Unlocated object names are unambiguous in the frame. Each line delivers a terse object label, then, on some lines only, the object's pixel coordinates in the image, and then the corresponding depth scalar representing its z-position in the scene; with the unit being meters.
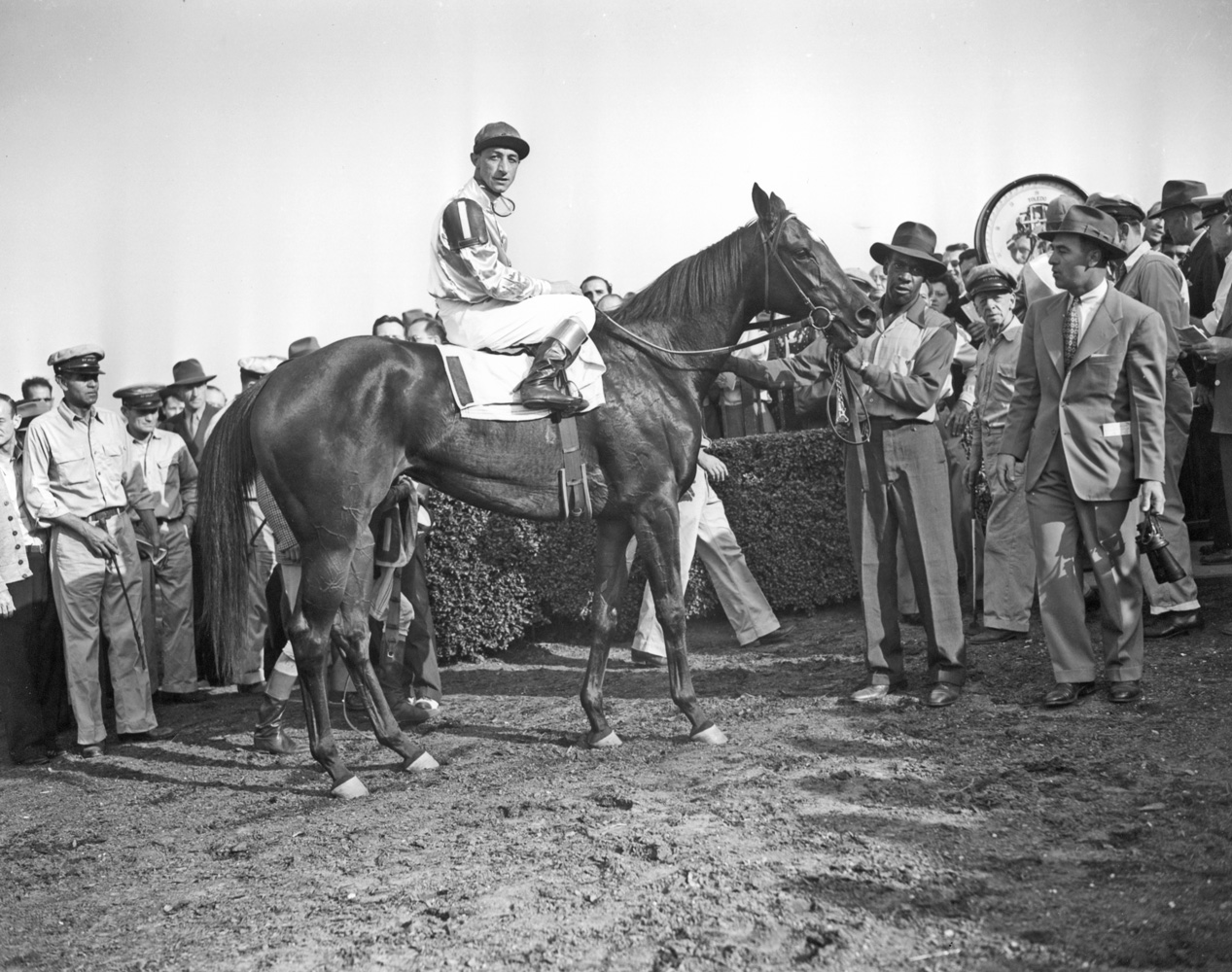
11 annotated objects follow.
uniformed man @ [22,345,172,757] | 6.57
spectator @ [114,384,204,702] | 7.85
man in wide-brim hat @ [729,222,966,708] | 5.82
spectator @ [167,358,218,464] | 9.30
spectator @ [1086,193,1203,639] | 6.42
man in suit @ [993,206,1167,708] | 5.37
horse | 5.25
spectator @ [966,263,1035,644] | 6.99
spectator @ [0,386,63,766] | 6.27
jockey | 5.43
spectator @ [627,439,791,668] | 7.65
